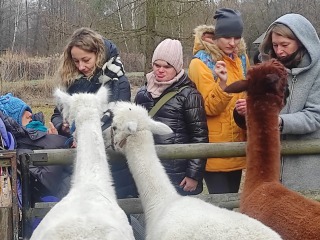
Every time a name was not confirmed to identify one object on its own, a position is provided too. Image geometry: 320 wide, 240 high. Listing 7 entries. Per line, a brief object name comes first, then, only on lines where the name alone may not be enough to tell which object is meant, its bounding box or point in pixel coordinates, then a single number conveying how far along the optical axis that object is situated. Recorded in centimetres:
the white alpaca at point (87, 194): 266
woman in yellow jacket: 409
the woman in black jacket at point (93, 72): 400
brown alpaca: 324
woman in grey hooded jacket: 368
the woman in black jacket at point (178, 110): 395
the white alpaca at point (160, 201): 270
